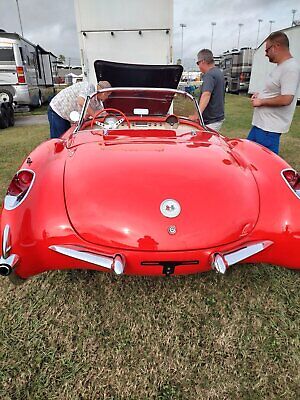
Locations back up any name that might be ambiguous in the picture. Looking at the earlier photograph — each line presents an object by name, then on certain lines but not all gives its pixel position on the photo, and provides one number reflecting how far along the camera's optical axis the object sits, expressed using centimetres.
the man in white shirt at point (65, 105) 422
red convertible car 171
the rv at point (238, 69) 2200
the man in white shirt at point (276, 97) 335
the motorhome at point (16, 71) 1020
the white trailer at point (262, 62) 1418
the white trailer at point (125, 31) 648
